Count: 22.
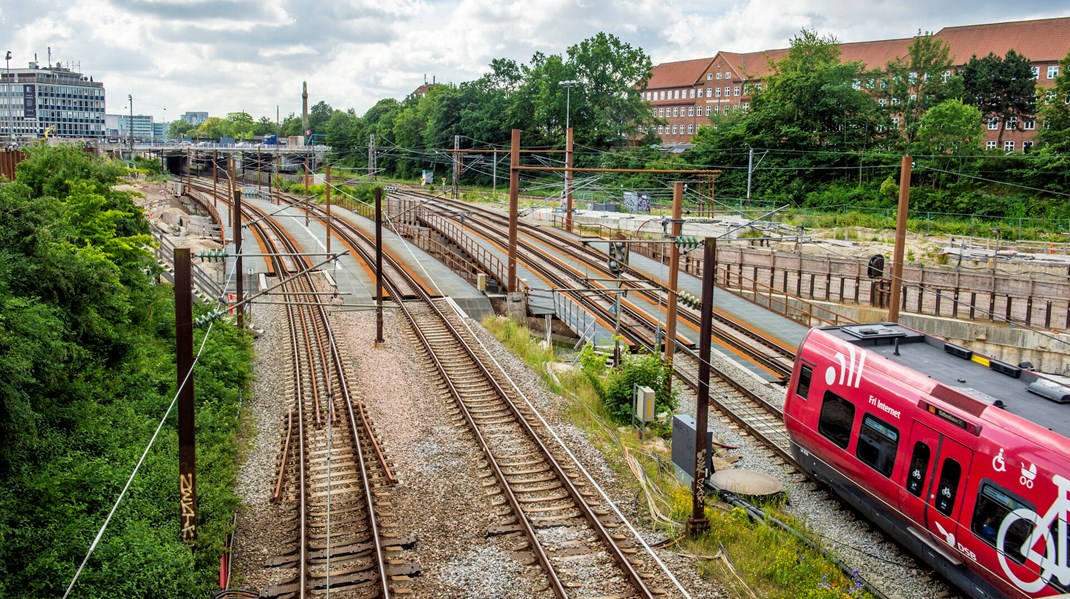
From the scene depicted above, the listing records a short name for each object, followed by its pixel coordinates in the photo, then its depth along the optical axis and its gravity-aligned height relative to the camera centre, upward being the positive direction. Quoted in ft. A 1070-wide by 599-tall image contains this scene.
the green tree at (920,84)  202.18 +28.65
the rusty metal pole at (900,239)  68.80 -3.14
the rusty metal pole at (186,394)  34.14 -9.15
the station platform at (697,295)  86.79 -13.53
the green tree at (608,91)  252.01 +30.53
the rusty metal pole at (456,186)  215.92 -0.11
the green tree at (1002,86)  202.69 +28.78
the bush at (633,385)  61.62 -14.19
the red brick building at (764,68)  235.20 +45.73
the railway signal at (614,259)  73.56 -6.03
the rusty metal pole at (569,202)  151.23 -2.31
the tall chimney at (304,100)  461.82 +44.13
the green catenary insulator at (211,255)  47.51 -4.51
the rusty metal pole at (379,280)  80.76 -9.60
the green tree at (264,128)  585.22 +35.35
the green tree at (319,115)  543.39 +43.20
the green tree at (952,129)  175.83 +15.57
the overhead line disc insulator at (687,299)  54.01 -6.87
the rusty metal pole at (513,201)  93.35 -1.55
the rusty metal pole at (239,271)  82.07 -9.84
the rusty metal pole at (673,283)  65.21 -7.12
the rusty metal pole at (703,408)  40.57 -10.54
